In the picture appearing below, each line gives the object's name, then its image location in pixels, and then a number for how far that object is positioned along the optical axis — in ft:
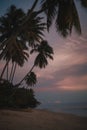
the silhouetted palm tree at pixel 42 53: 118.73
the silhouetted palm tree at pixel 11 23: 70.34
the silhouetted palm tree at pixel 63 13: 44.78
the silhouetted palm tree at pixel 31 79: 149.79
